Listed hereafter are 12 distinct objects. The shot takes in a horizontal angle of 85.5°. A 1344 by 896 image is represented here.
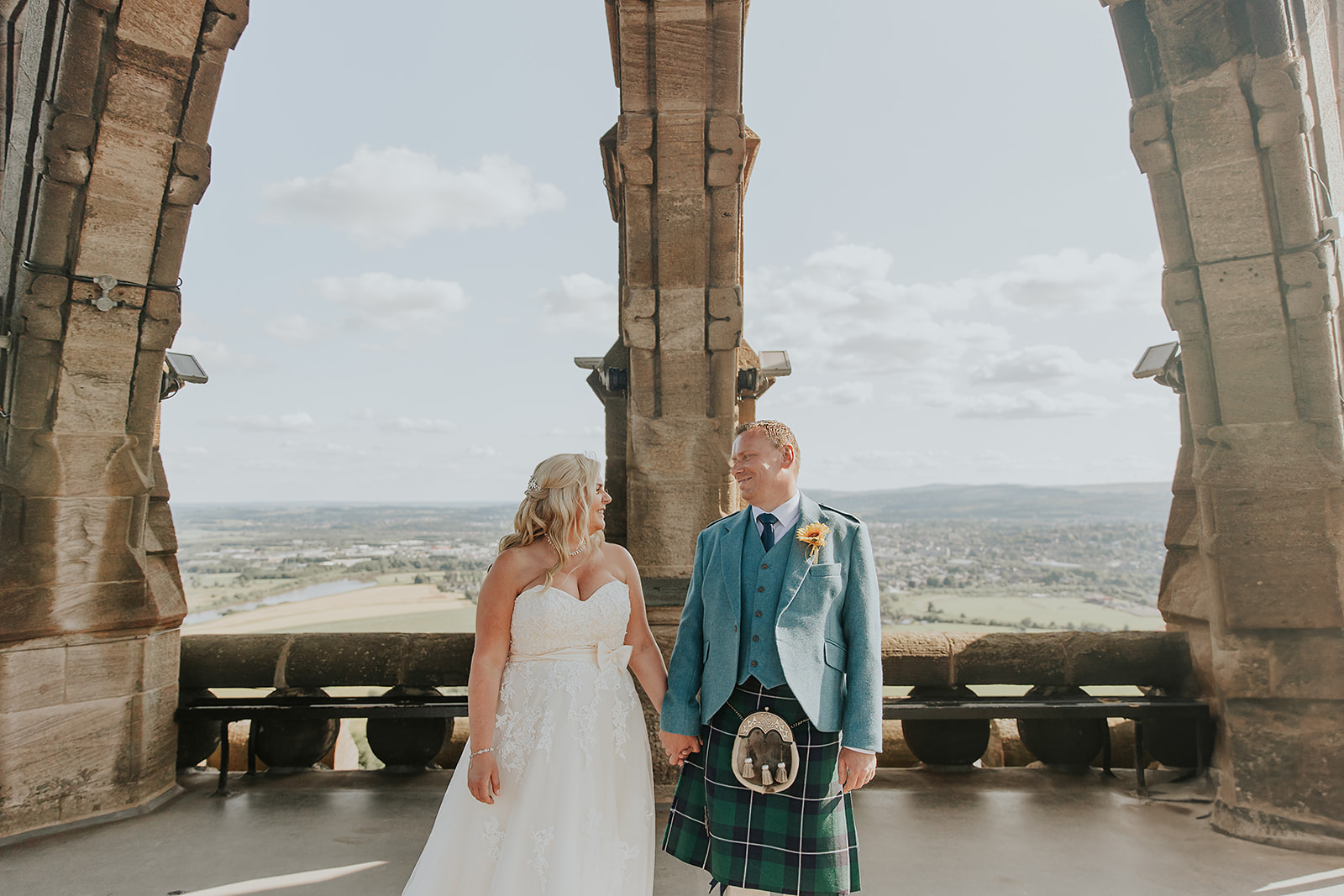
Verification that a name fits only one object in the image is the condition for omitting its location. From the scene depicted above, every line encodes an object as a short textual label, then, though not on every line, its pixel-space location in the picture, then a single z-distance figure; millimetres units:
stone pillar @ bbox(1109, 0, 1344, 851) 3102
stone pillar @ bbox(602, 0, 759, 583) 3549
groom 1825
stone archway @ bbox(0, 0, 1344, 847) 3152
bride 1897
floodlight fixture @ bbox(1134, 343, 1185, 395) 3814
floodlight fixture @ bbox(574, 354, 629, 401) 3811
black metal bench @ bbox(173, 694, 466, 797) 3549
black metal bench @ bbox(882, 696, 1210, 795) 3412
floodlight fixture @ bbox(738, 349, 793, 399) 4020
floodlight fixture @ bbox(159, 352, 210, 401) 3883
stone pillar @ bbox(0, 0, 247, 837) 3195
